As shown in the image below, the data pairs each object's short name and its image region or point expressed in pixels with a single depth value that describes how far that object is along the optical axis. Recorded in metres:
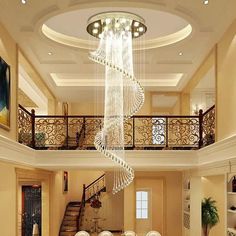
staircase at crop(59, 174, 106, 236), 12.82
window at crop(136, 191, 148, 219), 11.78
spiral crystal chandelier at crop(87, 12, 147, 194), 6.15
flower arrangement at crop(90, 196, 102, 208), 13.69
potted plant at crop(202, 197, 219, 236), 9.11
